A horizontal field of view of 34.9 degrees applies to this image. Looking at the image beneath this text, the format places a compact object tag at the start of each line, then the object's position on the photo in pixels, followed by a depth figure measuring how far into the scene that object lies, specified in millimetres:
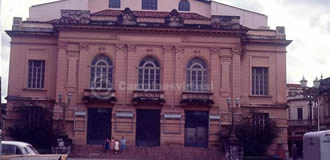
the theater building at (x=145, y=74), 44062
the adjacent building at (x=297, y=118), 64688
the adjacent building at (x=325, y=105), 55841
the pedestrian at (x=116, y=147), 40938
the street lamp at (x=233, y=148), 39250
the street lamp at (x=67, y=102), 43344
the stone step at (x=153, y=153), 40469
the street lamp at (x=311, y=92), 33084
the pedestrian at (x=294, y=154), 40750
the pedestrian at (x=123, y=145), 41628
